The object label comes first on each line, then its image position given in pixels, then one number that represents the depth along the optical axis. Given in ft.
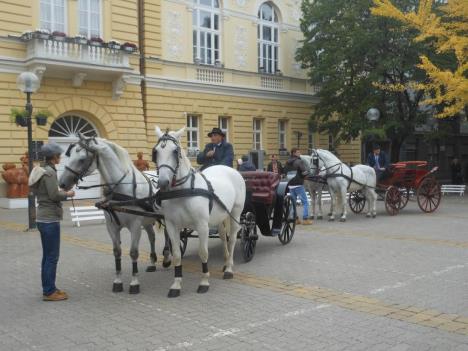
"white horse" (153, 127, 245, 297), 20.62
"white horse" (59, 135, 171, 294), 20.92
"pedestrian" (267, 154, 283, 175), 58.76
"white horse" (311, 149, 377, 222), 46.14
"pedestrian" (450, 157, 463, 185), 101.35
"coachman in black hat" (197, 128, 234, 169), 28.09
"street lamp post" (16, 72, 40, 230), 42.59
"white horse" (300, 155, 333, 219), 48.16
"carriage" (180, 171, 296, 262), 28.17
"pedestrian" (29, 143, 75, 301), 20.68
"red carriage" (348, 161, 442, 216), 50.67
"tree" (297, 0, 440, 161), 78.23
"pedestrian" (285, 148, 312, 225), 44.52
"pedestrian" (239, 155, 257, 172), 41.09
